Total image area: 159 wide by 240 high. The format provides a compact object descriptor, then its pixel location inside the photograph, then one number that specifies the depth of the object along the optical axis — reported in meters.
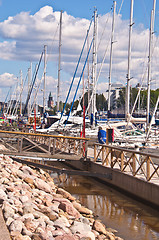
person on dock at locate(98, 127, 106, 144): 20.19
